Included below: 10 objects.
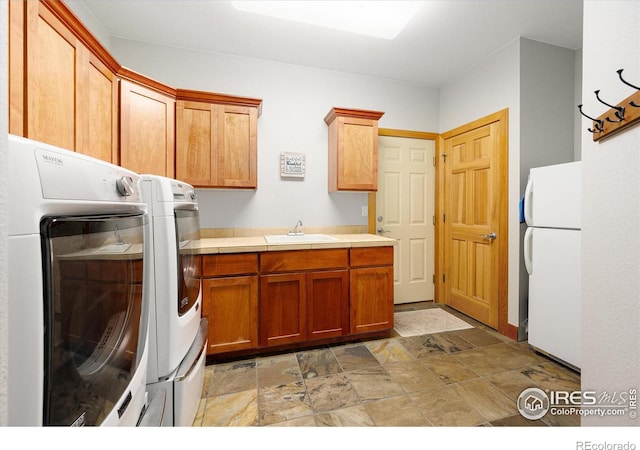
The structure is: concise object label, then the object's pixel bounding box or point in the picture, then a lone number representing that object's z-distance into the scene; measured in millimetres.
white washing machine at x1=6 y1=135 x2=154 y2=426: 436
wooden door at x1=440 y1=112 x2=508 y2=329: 2527
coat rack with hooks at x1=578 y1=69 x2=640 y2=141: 866
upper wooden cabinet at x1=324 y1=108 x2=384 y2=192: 2621
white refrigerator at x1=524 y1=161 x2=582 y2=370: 1850
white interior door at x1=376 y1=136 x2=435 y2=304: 3154
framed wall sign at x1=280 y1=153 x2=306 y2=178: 2762
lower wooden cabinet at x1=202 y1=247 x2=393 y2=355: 2014
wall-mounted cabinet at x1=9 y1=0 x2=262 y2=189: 1073
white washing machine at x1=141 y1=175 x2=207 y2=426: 1220
